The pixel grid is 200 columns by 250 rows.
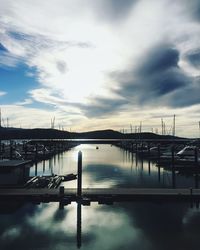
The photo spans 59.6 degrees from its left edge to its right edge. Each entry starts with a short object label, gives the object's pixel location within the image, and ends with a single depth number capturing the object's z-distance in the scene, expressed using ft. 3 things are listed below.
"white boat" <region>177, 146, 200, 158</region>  120.03
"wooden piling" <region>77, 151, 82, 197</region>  54.02
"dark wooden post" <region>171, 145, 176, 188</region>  76.84
